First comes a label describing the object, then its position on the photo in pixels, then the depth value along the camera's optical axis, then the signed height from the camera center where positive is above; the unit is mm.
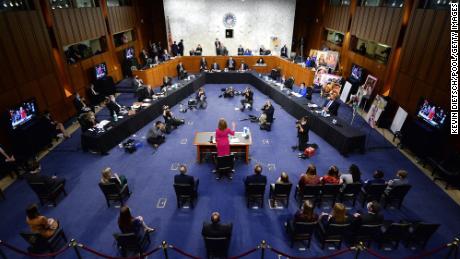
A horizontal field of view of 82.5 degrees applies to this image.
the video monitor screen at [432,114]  8198 -2908
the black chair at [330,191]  6312 -3917
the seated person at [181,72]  15609 -2975
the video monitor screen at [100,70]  13380 -2511
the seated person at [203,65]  16500 -2773
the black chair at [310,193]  6336 -3998
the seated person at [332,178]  6363 -3608
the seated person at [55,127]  9538 -3786
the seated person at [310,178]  6349 -3616
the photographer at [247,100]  12461 -3687
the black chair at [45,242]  5098 -4260
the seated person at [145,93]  11992 -3163
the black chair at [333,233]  5256 -4147
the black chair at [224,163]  7339 -3807
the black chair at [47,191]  6446 -4063
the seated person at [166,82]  13603 -3087
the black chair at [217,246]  4801 -3953
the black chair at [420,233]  5172 -4091
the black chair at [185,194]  6273 -4021
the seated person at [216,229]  4980 -3736
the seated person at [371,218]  5277 -3736
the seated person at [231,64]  16759 -2722
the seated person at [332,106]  10133 -3198
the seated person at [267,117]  10422 -3709
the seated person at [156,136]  9461 -3929
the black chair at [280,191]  6324 -3939
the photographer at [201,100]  12789 -3717
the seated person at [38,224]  5192 -3831
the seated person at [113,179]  6338 -3726
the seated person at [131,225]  5070 -3878
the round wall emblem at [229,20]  19200 -153
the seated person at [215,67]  16328 -2847
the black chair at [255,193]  6281 -3988
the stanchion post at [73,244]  4555 -3619
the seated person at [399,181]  6254 -3687
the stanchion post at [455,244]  4668 -3726
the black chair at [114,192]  6374 -4037
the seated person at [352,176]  6488 -3677
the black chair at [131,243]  4977 -4159
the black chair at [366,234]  5324 -4183
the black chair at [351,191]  6398 -3975
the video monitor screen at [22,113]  8398 -2936
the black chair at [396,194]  6334 -4070
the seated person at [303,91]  12095 -3144
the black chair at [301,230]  5273 -4087
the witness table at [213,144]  8172 -3601
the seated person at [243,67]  16423 -2866
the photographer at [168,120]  10445 -3795
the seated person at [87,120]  9164 -3306
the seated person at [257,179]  6422 -3648
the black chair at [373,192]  6445 -4031
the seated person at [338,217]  5137 -3689
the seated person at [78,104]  10992 -3316
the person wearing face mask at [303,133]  8806 -3651
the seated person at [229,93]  14078 -3718
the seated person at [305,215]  5242 -3739
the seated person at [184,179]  6395 -3626
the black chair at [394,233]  5230 -4115
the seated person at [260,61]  17188 -2620
